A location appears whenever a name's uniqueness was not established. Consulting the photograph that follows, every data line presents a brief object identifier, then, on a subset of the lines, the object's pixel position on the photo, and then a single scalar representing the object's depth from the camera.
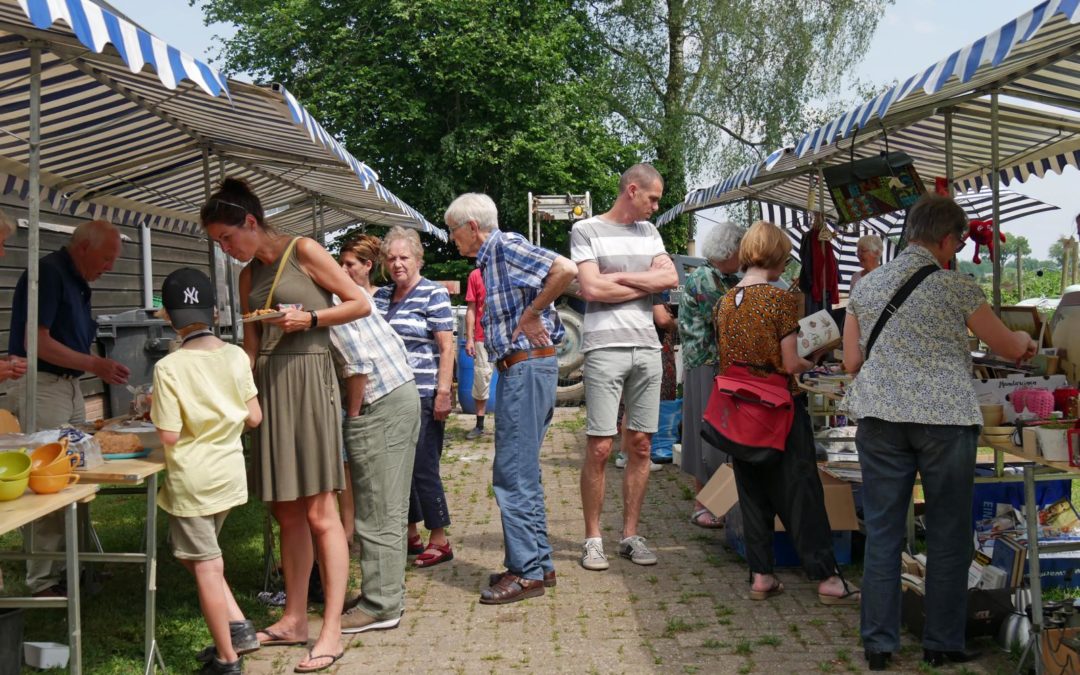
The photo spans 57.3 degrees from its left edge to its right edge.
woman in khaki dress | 3.94
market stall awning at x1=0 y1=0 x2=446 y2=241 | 3.24
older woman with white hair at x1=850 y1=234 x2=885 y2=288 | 7.85
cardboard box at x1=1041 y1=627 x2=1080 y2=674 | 3.41
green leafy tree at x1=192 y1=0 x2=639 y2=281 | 21.61
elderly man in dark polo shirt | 4.88
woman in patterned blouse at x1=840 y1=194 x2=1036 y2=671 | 3.71
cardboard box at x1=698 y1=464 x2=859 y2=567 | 5.24
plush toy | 5.50
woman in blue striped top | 5.47
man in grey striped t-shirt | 5.26
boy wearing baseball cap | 3.67
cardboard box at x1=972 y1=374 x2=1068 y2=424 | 3.98
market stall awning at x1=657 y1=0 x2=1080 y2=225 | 3.33
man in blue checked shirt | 4.69
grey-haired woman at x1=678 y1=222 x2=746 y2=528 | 6.08
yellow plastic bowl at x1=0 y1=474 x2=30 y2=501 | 3.10
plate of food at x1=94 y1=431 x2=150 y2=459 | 3.84
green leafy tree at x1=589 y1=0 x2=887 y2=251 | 23.33
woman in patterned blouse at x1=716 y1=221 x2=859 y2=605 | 4.76
